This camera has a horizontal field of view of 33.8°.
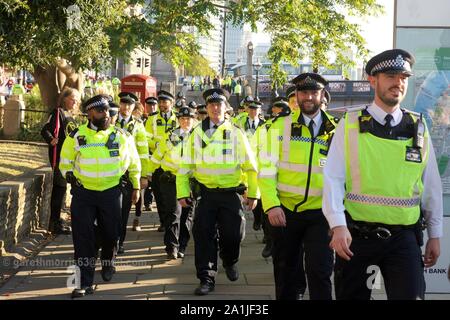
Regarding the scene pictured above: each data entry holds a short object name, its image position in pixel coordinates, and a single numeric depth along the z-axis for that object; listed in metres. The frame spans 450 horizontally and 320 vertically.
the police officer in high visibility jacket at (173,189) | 9.62
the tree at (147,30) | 9.49
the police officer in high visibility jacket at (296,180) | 6.18
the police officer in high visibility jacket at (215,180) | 7.76
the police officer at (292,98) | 9.05
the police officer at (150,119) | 12.36
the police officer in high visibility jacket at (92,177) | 7.63
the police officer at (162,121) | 11.91
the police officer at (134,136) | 9.70
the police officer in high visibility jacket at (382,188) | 4.65
